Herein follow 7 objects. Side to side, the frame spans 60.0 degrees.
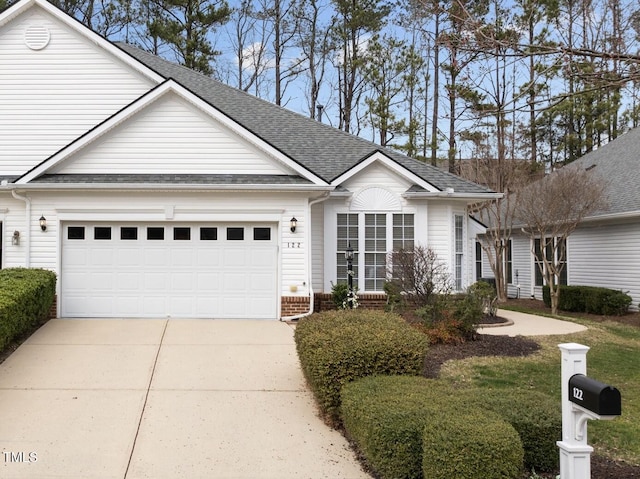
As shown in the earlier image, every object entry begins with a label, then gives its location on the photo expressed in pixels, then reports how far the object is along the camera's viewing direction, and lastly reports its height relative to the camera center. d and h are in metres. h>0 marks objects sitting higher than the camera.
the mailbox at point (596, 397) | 3.52 -0.98
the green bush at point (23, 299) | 8.37 -0.80
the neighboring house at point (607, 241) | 17.30 +0.18
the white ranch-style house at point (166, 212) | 12.28 +0.88
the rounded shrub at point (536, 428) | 4.88 -1.60
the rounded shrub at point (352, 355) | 6.23 -1.22
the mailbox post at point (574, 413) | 3.79 -1.17
